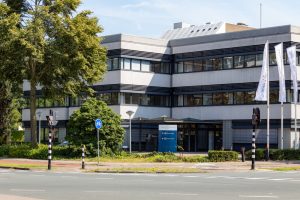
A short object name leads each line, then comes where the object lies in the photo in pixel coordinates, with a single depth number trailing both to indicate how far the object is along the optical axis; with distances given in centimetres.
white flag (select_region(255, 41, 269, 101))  4860
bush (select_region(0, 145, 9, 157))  5097
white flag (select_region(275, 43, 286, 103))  4872
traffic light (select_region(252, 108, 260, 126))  3747
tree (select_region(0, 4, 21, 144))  4631
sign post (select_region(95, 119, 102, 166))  3872
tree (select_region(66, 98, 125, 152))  4669
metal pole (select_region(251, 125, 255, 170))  3700
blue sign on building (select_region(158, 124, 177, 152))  4784
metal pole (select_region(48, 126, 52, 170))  3619
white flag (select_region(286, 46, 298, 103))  4920
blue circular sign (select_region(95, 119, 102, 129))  3872
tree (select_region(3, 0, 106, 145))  4659
